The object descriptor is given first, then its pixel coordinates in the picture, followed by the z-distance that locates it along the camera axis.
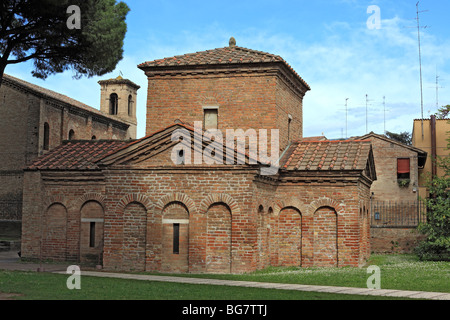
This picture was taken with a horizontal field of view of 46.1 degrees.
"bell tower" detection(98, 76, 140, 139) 50.44
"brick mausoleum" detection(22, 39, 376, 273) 16.92
